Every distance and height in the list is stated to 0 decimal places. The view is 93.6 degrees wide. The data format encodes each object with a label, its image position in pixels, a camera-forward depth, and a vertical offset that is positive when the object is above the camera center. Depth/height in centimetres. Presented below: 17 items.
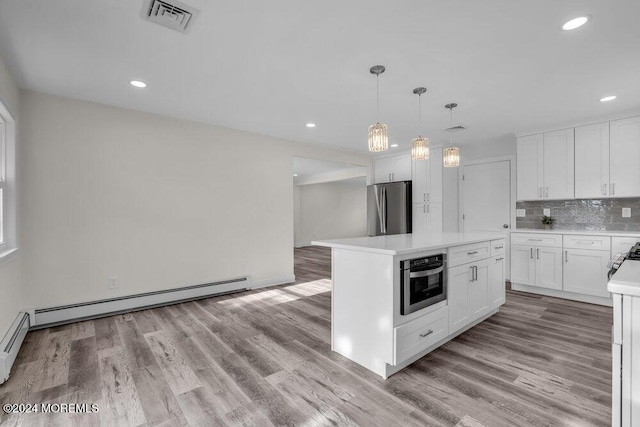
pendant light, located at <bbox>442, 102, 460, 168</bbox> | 311 +57
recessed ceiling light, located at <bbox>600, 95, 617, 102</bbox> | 312 +118
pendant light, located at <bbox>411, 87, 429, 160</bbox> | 288 +63
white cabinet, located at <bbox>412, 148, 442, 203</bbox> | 527 +59
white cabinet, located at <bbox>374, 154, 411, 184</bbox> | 573 +86
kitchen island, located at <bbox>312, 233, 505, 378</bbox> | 203 -68
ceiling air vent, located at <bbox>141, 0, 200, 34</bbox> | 175 +122
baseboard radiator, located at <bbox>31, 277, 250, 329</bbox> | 302 -103
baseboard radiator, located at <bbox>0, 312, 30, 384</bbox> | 202 -100
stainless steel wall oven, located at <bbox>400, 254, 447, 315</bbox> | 206 -52
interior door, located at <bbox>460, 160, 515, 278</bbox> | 491 +24
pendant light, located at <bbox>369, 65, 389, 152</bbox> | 252 +66
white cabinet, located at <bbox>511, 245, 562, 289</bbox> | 399 -77
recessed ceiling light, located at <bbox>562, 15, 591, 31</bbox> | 187 +120
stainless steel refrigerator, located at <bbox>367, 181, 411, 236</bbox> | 563 +7
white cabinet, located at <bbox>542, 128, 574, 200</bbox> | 406 +64
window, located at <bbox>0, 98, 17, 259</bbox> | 260 +26
